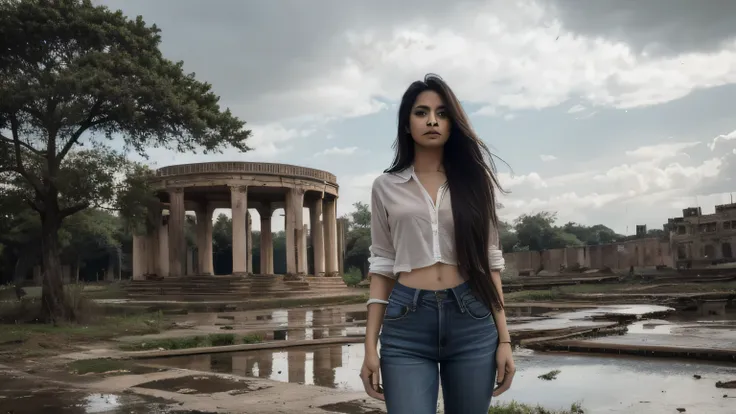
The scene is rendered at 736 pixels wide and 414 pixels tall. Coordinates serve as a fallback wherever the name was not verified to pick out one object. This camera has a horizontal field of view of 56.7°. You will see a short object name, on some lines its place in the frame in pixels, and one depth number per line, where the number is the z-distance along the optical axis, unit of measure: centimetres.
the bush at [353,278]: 4803
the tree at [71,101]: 1778
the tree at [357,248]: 6240
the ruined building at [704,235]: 4297
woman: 269
